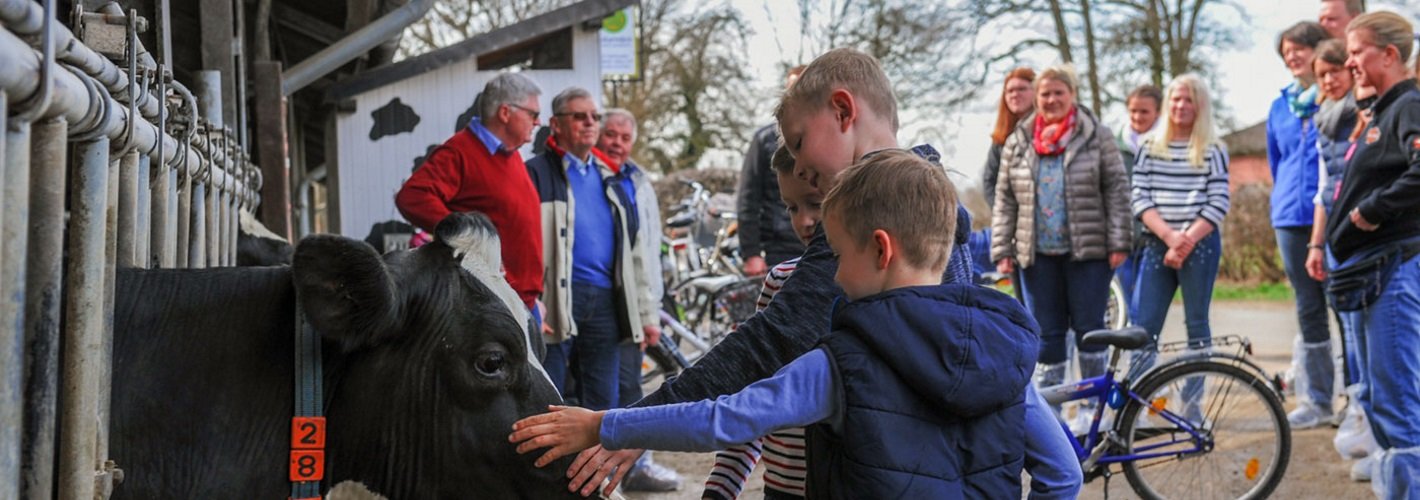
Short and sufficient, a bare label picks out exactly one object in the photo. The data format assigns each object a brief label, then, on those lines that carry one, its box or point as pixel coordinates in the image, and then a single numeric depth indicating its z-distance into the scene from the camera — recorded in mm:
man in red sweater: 5059
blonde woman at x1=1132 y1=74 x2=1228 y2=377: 6953
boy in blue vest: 2172
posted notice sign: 14898
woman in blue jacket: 7148
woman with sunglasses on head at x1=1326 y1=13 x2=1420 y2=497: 4539
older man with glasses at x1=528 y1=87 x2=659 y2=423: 5547
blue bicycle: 5664
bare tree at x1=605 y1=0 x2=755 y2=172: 24891
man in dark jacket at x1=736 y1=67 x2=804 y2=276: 6383
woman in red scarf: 6438
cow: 2301
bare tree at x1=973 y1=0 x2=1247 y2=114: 21828
